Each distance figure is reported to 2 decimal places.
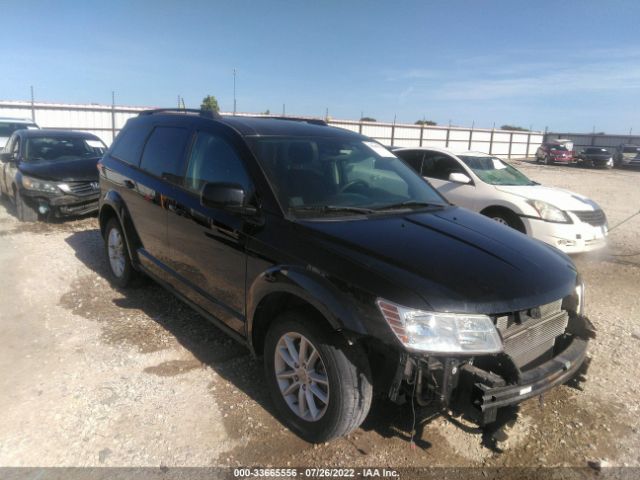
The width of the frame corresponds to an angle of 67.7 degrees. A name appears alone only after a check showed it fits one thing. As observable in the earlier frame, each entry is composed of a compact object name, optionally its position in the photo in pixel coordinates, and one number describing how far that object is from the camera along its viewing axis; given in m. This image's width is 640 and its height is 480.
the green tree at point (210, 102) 32.99
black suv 2.31
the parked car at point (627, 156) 32.44
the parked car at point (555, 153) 34.19
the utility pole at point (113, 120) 20.66
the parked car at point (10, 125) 13.24
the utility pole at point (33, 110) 18.87
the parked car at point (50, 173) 8.23
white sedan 6.46
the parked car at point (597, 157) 32.22
